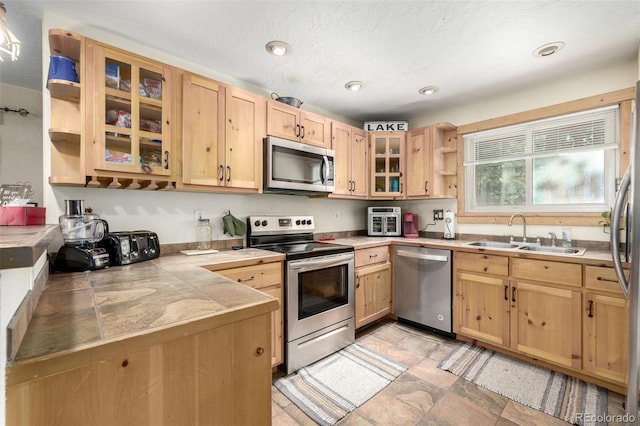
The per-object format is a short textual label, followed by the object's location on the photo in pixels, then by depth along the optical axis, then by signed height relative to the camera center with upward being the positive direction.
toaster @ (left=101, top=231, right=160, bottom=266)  1.60 -0.21
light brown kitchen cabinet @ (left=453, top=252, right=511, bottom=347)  2.34 -0.76
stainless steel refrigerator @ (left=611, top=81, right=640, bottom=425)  1.17 -0.35
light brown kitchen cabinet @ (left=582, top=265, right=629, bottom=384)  1.82 -0.78
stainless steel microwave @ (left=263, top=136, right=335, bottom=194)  2.33 +0.40
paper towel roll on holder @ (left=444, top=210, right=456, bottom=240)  3.10 -0.15
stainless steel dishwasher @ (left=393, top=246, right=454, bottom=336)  2.65 -0.76
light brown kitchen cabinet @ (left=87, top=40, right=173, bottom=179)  1.63 +0.62
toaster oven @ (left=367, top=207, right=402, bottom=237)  3.36 -0.10
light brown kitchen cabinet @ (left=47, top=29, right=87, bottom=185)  1.56 +0.58
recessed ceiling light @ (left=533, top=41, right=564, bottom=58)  1.95 +1.18
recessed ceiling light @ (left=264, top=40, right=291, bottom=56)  1.94 +1.17
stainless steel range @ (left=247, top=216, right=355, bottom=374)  2.10 -0.64
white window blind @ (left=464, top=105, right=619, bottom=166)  2.34 +0.70
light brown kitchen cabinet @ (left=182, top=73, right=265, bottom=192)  1.95 +0.58
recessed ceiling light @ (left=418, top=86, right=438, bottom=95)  2.68 +1.19
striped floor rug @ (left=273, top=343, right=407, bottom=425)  1.76 -1.23
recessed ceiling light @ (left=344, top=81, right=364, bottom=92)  2.56 +1.19
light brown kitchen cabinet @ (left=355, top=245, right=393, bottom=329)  2.69 -0.75
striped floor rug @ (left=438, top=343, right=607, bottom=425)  1.73 -1.23
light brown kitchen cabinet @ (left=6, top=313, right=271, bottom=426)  0.60 -0.43
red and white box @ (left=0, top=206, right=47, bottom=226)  1.13 -0.01
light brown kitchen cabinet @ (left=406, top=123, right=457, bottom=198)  3.10 +0.57
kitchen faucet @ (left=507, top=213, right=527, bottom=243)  2.62 -0.13
